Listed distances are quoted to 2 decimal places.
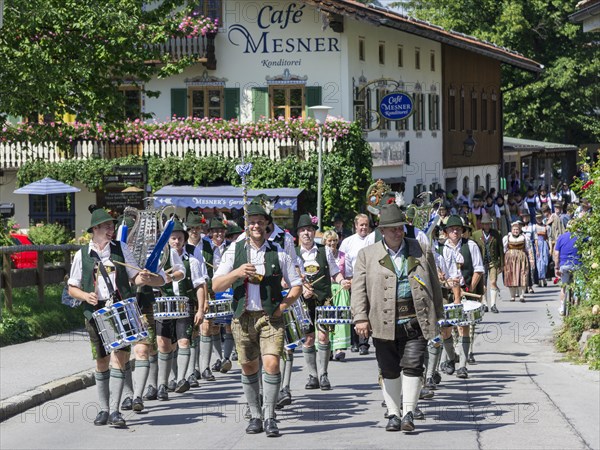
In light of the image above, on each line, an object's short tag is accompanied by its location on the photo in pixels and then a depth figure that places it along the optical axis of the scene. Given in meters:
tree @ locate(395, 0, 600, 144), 61.41
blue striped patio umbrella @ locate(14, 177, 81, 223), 34.50
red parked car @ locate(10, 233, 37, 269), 22.59
